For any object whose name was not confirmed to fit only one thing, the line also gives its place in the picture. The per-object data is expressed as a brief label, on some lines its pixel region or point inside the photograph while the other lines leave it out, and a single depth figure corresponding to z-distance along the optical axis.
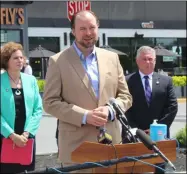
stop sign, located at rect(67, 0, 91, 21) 8.62
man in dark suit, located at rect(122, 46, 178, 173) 5.10
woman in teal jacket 4.71
